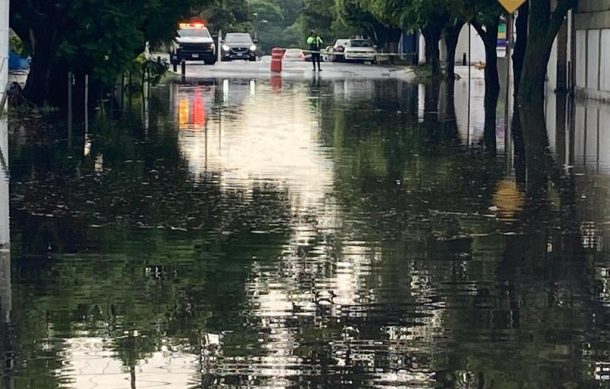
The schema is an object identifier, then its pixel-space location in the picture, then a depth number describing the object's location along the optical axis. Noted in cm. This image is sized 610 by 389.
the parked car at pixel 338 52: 9106
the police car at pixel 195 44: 7312
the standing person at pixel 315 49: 7100
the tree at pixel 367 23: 8562
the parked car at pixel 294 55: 9931
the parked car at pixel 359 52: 8850
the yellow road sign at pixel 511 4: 3284
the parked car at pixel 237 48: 8962
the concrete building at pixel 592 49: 4150
